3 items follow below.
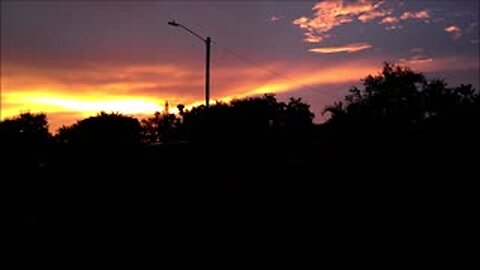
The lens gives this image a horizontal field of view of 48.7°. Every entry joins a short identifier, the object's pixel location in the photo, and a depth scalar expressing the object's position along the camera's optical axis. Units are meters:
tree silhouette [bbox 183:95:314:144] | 28.98
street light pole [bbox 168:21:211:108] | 27.22
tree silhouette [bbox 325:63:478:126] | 83.19
